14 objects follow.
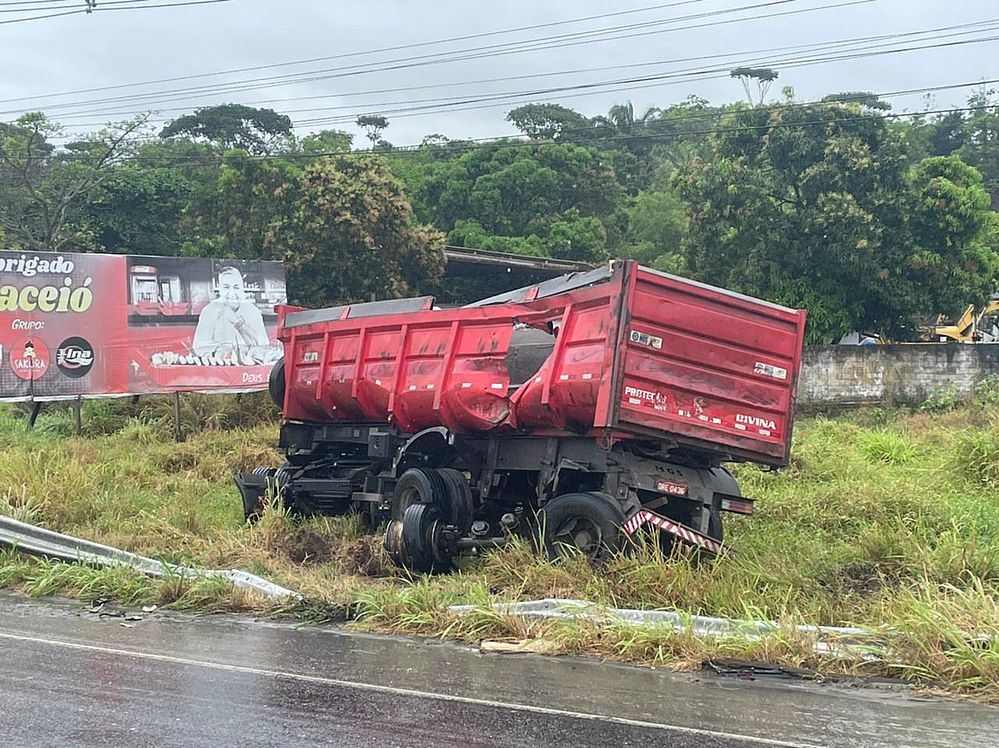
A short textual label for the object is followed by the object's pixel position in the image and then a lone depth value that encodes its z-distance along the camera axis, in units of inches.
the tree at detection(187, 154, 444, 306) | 994.1
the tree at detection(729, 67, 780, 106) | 2136.2
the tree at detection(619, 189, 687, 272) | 1669.5
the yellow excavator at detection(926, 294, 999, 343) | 1245.7
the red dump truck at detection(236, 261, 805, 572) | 376.2
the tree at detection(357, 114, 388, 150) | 2748.8
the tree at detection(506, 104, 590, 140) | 2352.7
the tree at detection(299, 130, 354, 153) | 2023.6
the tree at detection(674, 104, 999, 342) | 962.1
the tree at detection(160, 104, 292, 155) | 2273.6
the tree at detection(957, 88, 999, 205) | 2059.5
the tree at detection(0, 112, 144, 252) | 1294.3
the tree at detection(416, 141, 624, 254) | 1550.2
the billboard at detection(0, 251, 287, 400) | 743.1
